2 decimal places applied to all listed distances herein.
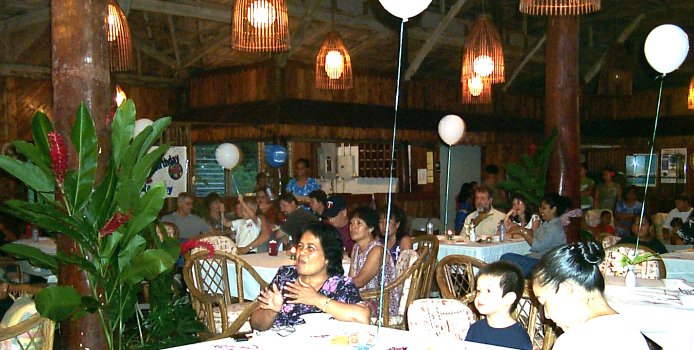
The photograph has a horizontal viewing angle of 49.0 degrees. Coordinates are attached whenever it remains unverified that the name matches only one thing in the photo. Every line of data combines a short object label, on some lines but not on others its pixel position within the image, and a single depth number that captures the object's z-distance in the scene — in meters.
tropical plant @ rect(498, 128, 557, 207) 9.20
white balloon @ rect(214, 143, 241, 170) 10.41
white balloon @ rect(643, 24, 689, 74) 6.64
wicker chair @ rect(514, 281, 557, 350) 3.90
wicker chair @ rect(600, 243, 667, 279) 5.38
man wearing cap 6.88
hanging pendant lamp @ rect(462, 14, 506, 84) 9.62
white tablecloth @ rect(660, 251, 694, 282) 6.62
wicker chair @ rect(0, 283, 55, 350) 3.33
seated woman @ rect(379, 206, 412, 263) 5.81
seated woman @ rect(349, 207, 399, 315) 5.11
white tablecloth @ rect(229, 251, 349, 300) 6.03
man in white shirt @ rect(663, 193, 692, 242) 9.89
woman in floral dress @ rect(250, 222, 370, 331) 3.73
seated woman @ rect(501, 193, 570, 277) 6.85
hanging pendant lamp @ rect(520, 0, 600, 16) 5.65
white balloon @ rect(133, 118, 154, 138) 7.67
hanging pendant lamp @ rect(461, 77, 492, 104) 10.51
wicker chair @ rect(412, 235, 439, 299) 5.65
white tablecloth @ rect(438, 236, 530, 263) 7.64
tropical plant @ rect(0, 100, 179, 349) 3.66
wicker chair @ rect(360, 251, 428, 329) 4.95
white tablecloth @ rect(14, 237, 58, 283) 7.68
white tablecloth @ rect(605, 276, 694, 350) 4.01
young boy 3.24
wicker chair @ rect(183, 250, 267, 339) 5.16
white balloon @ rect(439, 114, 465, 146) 10.39
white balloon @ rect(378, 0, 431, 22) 4.66
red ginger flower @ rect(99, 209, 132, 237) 3.73
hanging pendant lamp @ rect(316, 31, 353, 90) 9.83
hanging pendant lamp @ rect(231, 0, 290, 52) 6.74
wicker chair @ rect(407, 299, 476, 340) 3.71
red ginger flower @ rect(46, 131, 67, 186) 3.60
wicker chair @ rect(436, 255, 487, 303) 4.33
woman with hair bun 2.40
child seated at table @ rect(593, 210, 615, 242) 9.60
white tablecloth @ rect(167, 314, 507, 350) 3.06
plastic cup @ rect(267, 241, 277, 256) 6.66
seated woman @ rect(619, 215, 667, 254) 7.15
